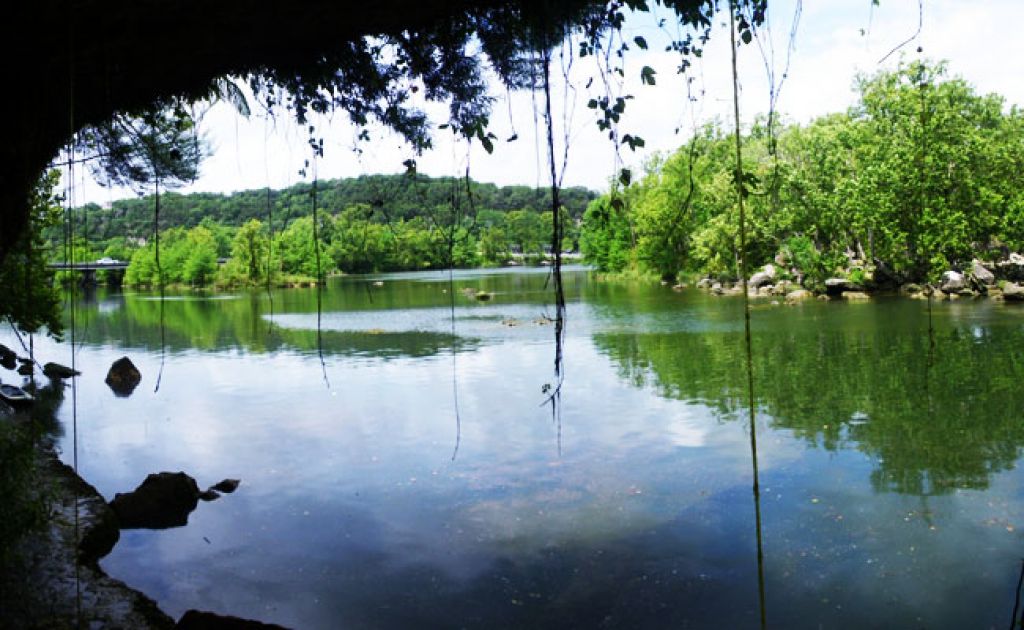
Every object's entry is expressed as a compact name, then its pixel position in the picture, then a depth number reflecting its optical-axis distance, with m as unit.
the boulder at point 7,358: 15.19
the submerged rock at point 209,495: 8.93
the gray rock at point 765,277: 36.09
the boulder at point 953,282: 28.83
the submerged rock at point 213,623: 5.18
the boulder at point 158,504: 8.09
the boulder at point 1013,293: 26.27
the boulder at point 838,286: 31.20
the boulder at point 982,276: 29.12
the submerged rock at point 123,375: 17.05
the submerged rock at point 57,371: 17.77
